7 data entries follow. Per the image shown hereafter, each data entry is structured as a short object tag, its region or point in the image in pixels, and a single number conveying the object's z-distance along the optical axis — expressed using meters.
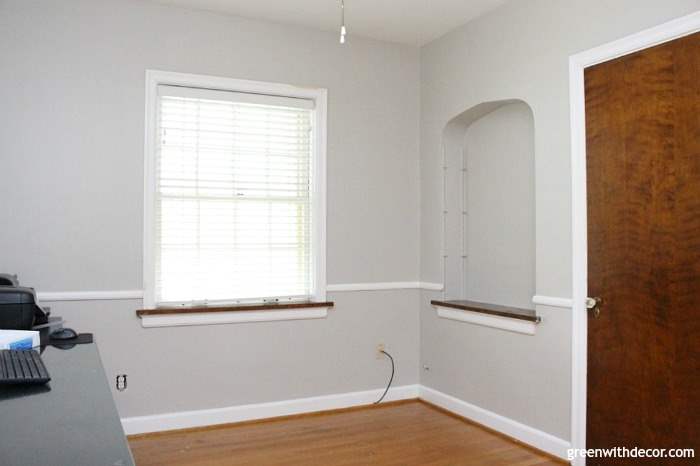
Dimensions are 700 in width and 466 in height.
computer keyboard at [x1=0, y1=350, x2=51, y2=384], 1.48
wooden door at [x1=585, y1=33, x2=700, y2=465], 2.58
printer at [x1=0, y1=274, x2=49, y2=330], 2.19
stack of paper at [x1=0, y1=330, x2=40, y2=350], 1.94
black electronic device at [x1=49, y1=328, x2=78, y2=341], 2.25
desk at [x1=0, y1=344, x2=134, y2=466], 0.99
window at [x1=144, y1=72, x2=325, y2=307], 3.76
